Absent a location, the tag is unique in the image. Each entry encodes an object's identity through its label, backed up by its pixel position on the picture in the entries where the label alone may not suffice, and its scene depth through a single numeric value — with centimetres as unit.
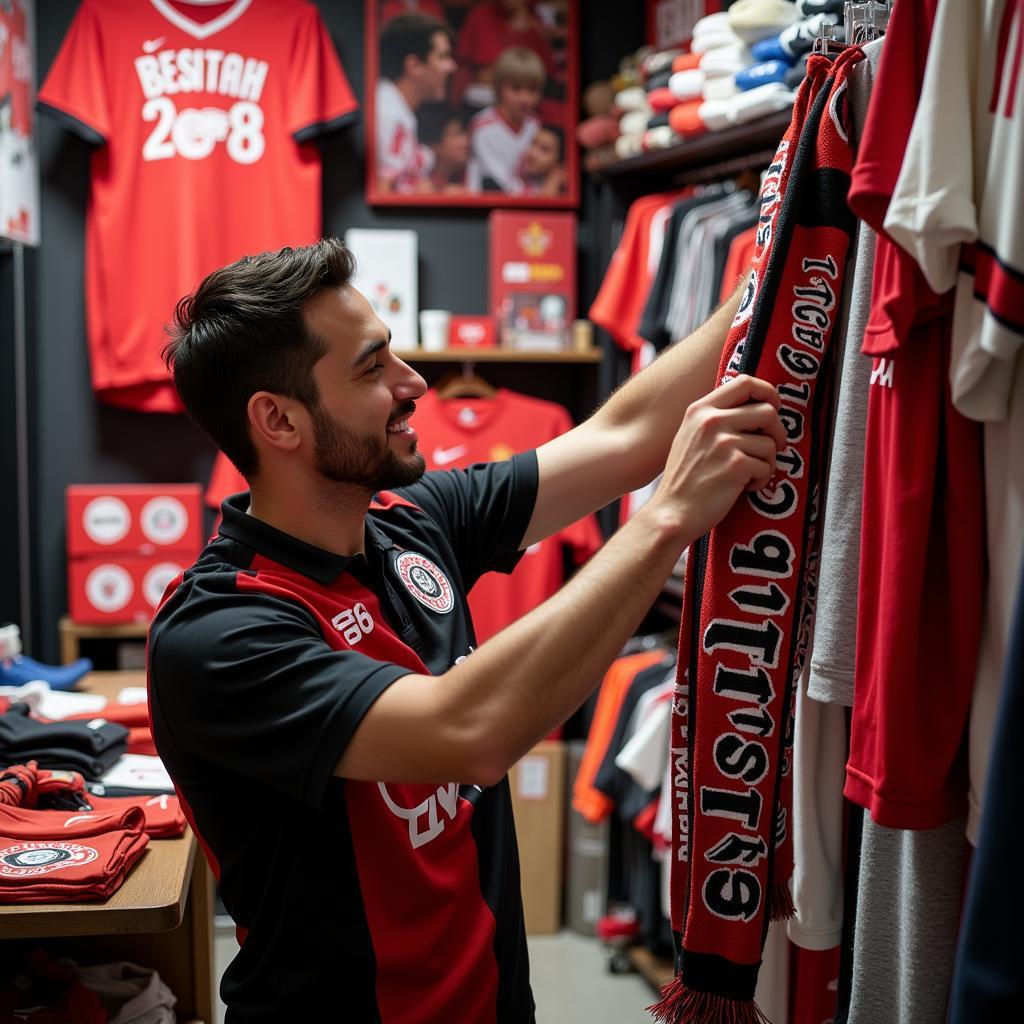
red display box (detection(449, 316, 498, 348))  370
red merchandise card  368
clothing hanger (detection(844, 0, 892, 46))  137
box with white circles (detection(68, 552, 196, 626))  342
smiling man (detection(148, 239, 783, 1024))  123
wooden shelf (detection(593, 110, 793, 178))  256
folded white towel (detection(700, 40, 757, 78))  272
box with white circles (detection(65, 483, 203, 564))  339
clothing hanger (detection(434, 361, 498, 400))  367
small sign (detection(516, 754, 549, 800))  357
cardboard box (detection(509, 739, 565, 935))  358
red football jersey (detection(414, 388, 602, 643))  360
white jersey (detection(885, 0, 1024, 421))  101
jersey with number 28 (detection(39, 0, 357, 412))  346
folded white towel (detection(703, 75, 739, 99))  274
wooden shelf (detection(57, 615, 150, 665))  346
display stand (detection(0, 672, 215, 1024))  155
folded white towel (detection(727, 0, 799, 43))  260
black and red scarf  128
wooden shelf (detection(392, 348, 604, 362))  357
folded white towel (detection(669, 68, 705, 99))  289
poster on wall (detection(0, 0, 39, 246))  311
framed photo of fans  367
